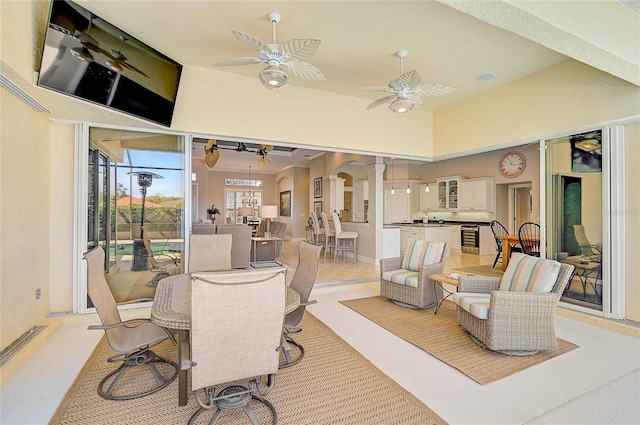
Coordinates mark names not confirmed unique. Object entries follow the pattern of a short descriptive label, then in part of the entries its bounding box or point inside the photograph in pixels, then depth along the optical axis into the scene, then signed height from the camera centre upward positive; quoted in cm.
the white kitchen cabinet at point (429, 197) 970 +54
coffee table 348 -78
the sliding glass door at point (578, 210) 362 +5
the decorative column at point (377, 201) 705 +30
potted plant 1001 +2
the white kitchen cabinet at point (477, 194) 823 +54
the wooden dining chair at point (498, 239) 635 -51
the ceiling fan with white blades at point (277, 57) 250 +140
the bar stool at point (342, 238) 734 -61
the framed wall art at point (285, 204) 1215 +41
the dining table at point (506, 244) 593 -62
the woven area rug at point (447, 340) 249 -125
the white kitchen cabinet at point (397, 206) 1003 +26
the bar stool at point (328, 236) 779 -58
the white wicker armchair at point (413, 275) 384 -82
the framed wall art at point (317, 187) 1005 +89
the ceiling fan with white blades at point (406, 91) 325 +137
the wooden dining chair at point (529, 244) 537 -54
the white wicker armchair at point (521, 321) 265 -94
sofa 577 -60
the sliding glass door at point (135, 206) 373 +9
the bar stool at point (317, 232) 822 -50
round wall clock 759 +129
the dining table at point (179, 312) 177 -63
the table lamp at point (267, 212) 732 +4
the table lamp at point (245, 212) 953 +5
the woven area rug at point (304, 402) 189 -128
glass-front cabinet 903 +65
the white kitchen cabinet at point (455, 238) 884 -71
